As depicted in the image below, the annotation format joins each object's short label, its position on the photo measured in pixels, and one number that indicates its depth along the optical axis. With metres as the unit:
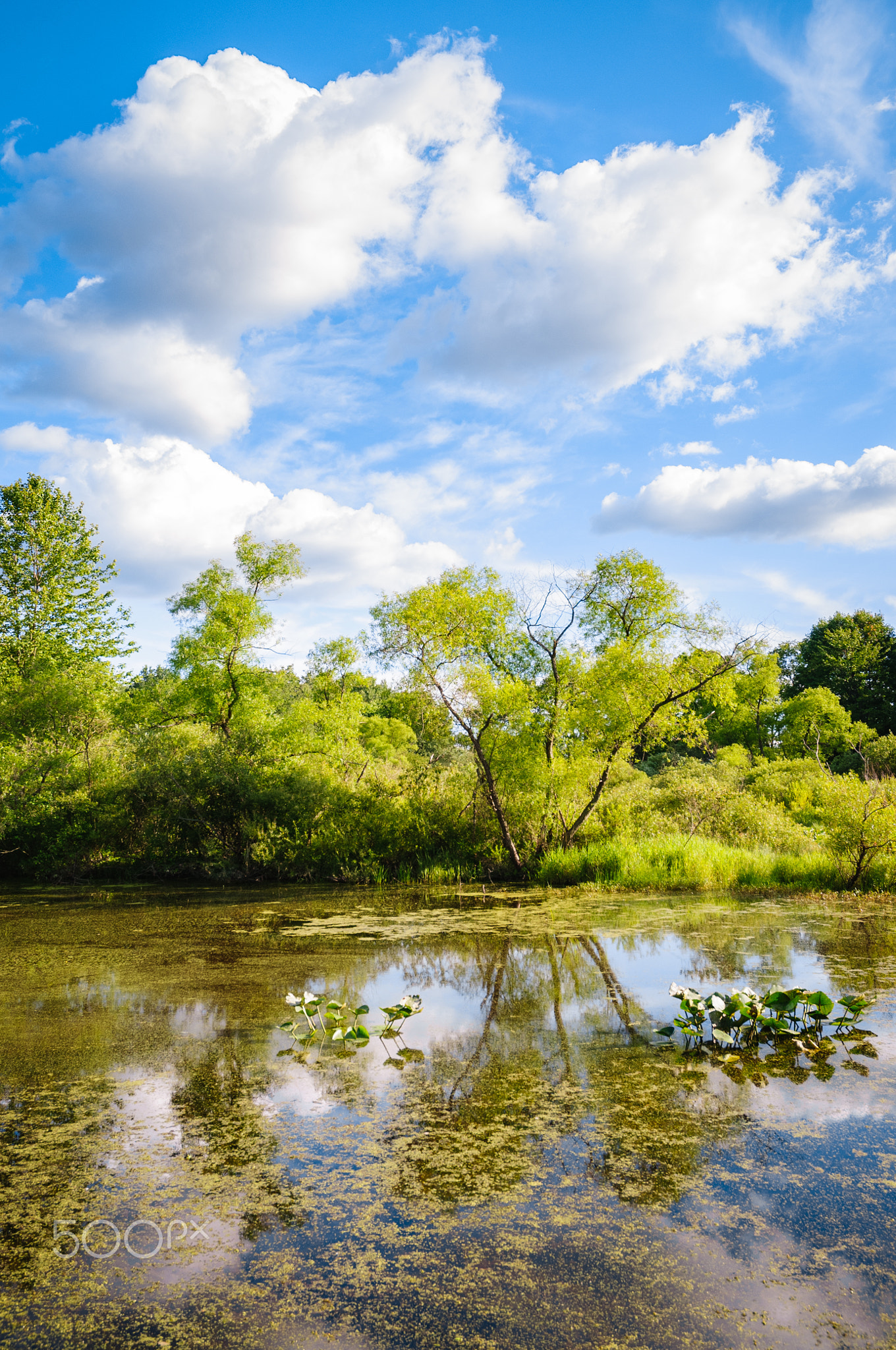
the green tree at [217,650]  18.48
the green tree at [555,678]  13.61
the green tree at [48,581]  23.56
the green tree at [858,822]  10.84
